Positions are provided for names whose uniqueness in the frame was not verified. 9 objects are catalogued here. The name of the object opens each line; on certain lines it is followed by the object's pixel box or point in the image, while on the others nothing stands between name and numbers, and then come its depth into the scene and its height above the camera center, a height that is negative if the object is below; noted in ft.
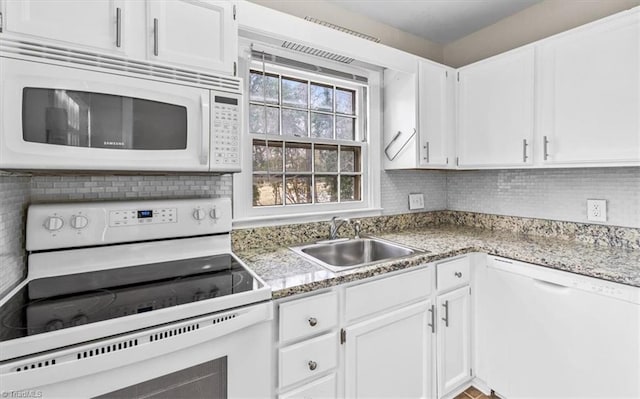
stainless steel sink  5.84 -1.11
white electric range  2.47 -1.10
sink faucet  6.37 -0.64
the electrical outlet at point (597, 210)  5.81 -0.28
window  5.98 +1.24
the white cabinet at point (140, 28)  3.13 +1.98
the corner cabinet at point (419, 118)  6.66 +1.81
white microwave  3.04 +0.91
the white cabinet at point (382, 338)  3.87 -2.14
